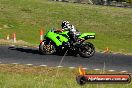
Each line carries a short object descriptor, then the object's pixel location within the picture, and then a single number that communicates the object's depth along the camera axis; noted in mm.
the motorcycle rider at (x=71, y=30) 20797
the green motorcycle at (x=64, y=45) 20609
